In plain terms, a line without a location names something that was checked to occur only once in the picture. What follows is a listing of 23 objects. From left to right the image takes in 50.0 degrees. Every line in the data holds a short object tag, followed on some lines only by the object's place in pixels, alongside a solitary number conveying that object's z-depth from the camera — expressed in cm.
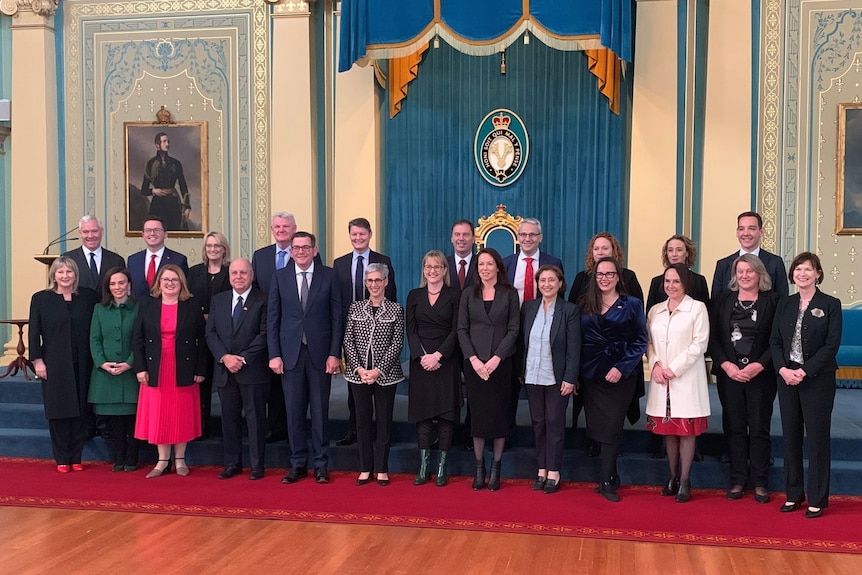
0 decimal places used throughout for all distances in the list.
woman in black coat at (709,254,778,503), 514
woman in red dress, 582
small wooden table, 749
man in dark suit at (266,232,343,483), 568
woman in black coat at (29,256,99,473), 598
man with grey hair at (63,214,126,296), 639
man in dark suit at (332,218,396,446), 592
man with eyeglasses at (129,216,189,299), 634
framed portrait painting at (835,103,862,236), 787
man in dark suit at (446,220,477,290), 586
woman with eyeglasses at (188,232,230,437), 614
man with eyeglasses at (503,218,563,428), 578
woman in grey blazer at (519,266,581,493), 536
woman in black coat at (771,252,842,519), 488
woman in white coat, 516
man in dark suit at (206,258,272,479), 578
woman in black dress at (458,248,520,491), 543
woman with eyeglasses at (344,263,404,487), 558
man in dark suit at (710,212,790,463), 546
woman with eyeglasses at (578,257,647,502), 528
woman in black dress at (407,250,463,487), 555
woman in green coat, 599
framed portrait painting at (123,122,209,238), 883
